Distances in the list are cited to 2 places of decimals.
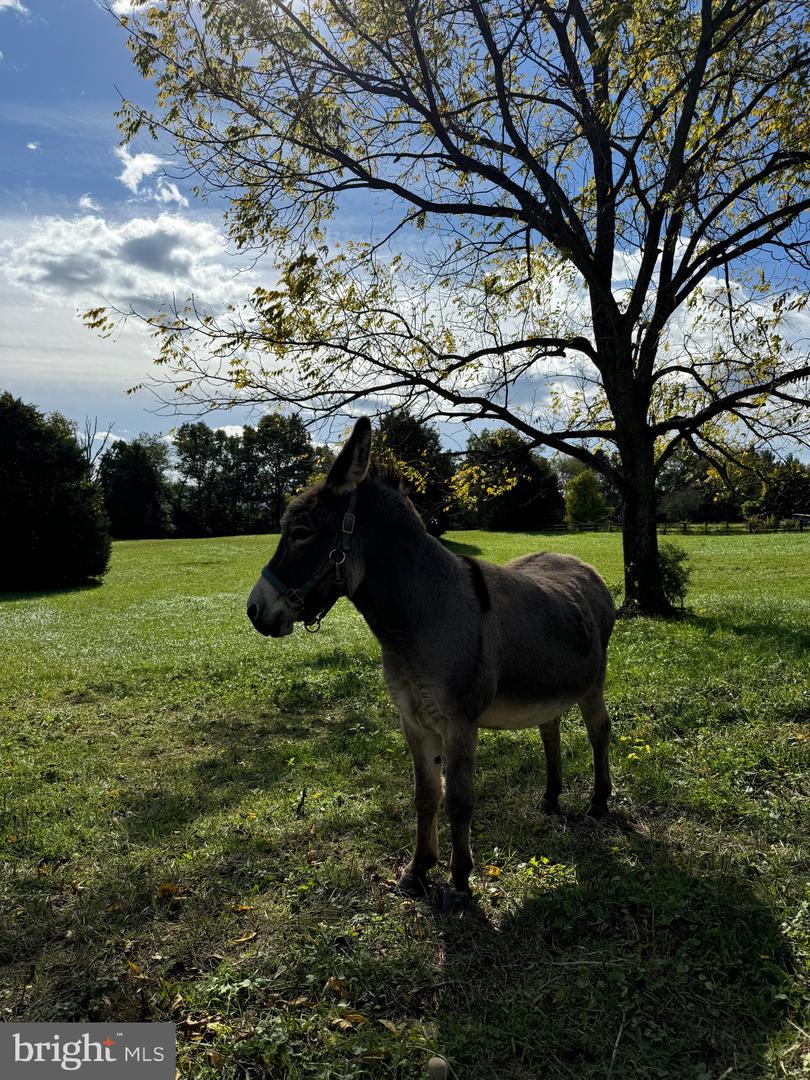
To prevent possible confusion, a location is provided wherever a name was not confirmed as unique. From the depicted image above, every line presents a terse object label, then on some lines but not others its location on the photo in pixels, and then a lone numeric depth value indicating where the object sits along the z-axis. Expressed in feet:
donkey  13.94
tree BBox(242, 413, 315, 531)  260.21
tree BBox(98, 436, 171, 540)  246.06
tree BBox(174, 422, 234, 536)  264.93
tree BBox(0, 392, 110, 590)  104.47
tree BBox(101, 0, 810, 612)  36.37
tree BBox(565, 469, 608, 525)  226.99
